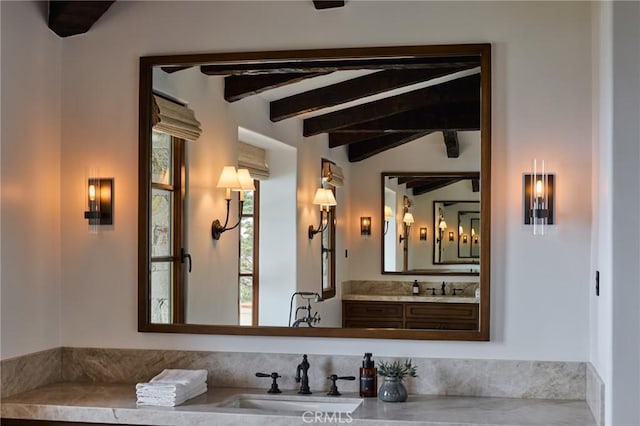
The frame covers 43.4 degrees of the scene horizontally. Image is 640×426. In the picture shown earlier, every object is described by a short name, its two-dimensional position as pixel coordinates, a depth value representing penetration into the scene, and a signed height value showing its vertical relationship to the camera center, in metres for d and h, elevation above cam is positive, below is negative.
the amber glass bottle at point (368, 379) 3.17 -0.67
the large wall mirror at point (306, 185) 3.22 +0.10
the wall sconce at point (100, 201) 3.48 +0.04
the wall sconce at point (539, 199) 3.12 +0.04
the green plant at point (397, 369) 3.10 -0.63
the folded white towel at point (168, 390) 3.02 -0.69
